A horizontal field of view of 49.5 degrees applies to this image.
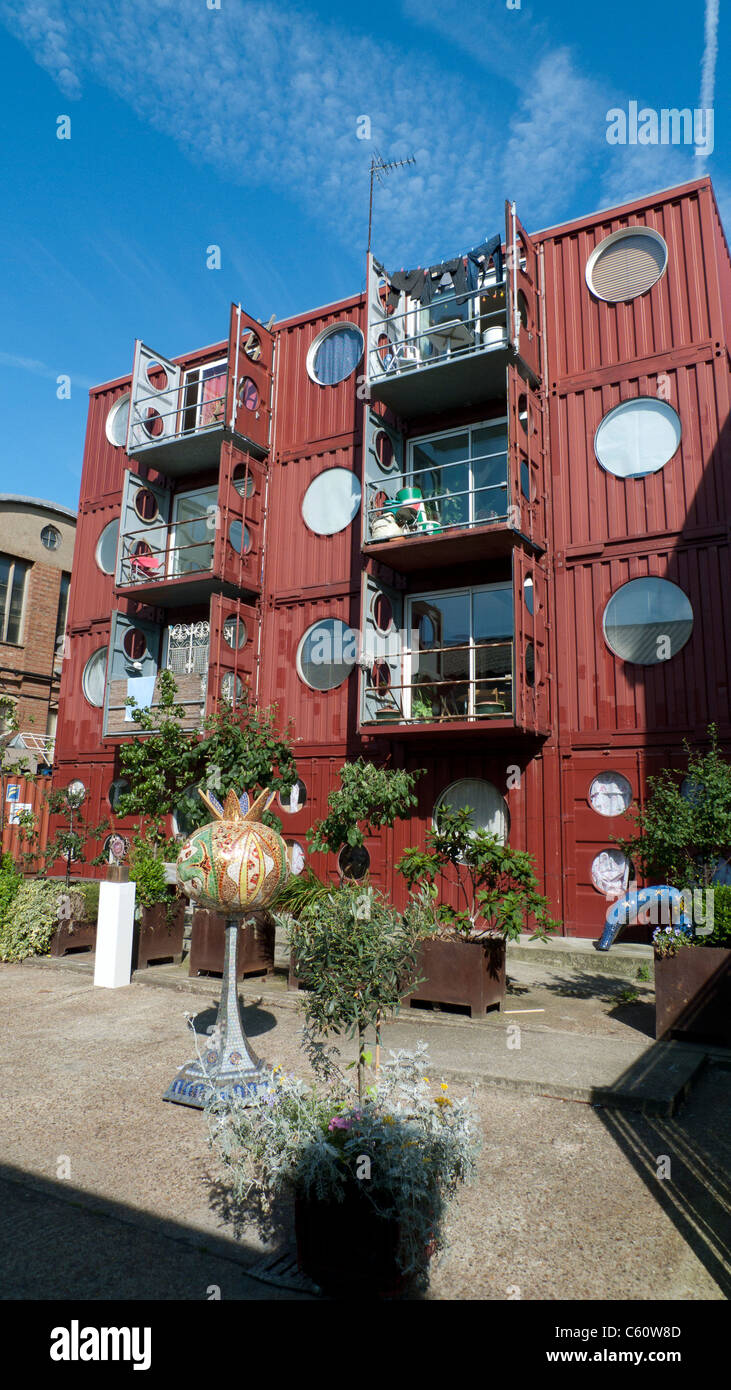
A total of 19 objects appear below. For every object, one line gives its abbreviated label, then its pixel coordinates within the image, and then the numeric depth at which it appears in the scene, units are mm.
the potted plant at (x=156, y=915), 11930
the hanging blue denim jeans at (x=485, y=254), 15516
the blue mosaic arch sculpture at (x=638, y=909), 11046
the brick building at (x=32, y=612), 28016
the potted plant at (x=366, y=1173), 3418
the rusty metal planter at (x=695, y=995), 7723
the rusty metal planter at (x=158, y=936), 11844
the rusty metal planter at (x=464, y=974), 9070
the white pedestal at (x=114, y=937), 10742
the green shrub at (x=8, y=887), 12984
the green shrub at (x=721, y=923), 8070
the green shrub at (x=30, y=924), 12516
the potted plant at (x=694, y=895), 7789
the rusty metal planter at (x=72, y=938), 12664
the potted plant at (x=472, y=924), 9094
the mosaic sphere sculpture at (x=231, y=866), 6203
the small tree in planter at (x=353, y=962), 5020
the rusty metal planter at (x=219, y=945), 11055
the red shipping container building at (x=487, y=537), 13422
